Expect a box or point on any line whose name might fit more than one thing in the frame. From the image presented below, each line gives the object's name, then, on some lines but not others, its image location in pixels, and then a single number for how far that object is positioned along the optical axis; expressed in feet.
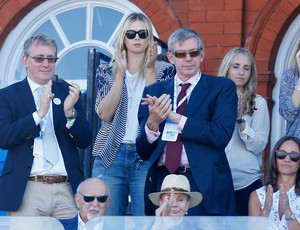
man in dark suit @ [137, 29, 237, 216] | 55.52
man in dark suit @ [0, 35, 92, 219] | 57.41
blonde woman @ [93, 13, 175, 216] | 60.13
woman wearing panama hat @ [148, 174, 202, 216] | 54.90
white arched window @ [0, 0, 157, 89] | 85.56
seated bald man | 55.26
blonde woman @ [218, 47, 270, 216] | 61.62
